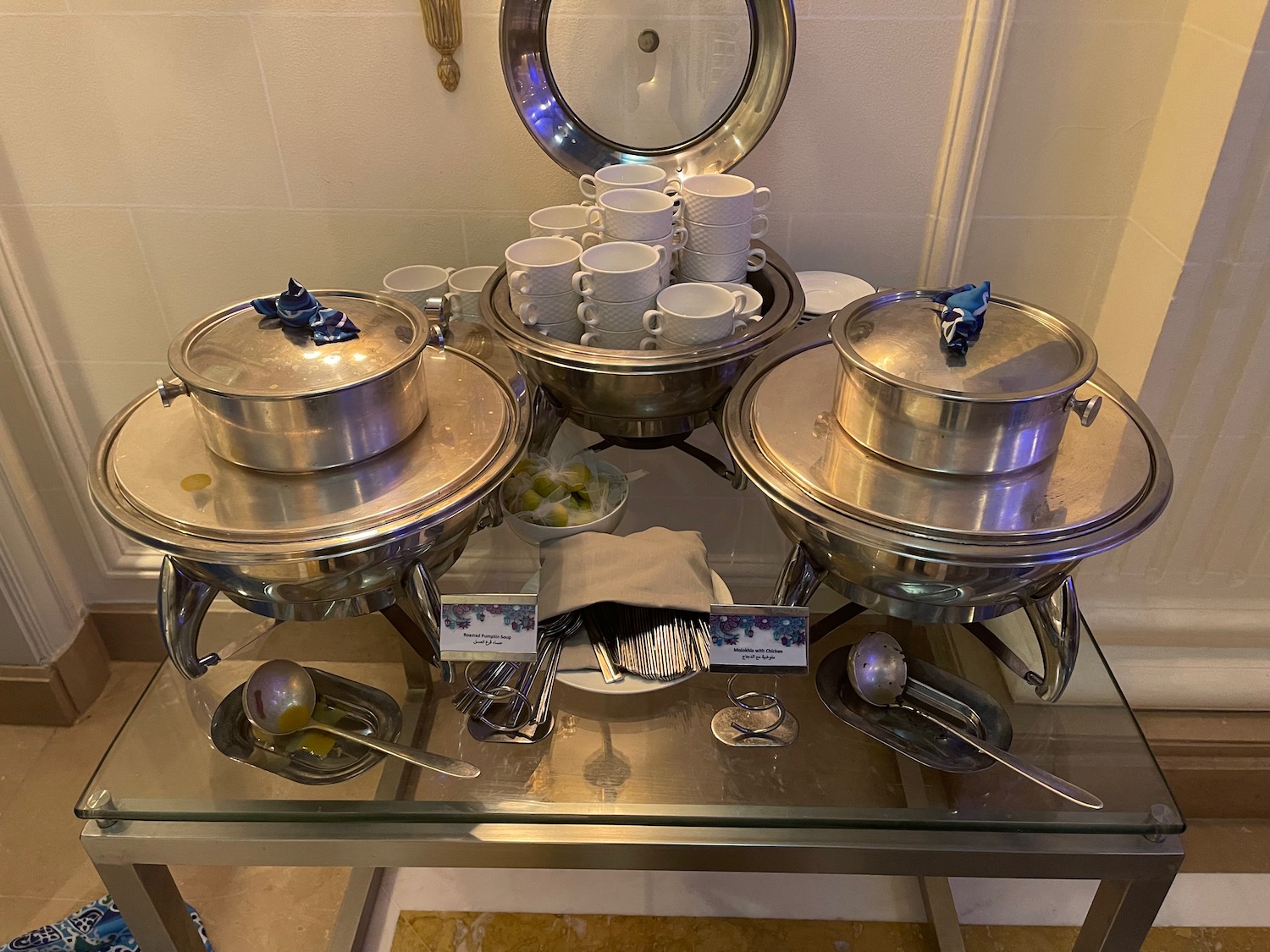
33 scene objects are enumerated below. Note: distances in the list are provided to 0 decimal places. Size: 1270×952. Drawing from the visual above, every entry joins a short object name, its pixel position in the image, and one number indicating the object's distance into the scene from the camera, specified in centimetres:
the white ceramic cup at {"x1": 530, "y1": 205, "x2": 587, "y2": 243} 105
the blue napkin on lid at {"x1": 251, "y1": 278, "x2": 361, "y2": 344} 80
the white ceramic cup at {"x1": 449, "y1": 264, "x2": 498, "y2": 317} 113
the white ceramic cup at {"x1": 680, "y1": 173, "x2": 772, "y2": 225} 99
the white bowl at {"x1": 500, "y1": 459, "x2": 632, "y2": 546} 98
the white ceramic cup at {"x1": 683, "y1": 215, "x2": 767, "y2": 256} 101
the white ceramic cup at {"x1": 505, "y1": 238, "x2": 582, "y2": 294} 95
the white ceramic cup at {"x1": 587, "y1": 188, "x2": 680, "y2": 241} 98
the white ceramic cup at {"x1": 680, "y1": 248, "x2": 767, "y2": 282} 102
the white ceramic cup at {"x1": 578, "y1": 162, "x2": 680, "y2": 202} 105
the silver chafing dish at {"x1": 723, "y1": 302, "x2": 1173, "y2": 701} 70
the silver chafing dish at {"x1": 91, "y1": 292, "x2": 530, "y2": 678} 71
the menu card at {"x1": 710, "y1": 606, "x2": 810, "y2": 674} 80
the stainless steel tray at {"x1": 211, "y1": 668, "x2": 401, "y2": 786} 84
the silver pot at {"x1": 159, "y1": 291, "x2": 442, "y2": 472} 74
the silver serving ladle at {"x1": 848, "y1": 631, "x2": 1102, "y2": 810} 89
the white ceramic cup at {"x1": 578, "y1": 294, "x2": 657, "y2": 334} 95
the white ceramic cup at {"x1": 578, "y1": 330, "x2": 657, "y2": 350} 96
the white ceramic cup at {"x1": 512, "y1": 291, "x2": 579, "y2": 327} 96
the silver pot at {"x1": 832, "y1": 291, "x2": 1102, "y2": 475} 72
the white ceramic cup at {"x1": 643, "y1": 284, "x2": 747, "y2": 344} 92
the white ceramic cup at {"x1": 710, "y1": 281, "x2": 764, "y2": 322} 97
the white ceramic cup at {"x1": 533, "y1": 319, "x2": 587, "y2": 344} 97
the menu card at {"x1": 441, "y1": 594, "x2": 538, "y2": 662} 79
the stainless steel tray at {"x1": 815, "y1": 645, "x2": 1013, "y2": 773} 84
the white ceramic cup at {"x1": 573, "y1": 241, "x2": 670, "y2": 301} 93
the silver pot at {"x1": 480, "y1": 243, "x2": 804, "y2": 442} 91
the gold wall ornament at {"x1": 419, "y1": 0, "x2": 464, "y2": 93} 108
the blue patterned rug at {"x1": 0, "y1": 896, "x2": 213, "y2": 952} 127
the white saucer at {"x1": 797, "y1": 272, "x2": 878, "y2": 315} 112
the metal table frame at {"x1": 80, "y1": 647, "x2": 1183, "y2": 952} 79
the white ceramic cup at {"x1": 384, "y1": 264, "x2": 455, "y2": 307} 113
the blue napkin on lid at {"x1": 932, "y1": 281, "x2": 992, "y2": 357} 77
